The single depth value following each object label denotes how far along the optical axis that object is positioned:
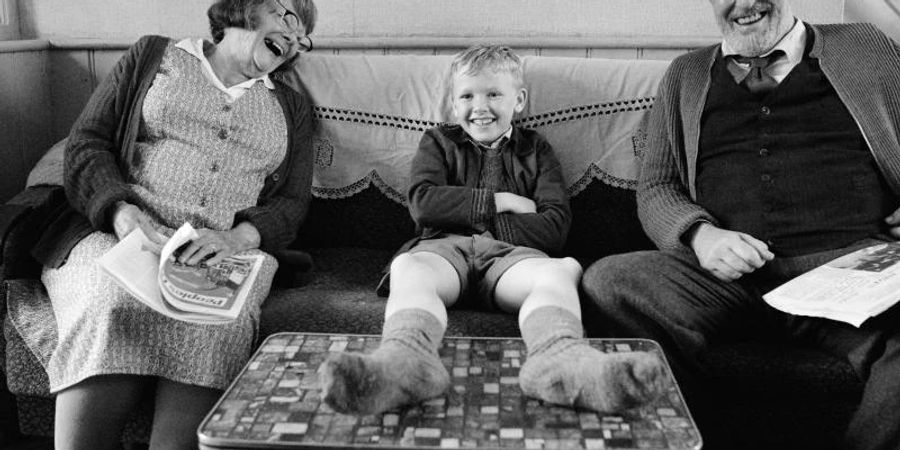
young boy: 1.17
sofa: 2.10
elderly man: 1.67
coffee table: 1.12
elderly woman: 1.52
